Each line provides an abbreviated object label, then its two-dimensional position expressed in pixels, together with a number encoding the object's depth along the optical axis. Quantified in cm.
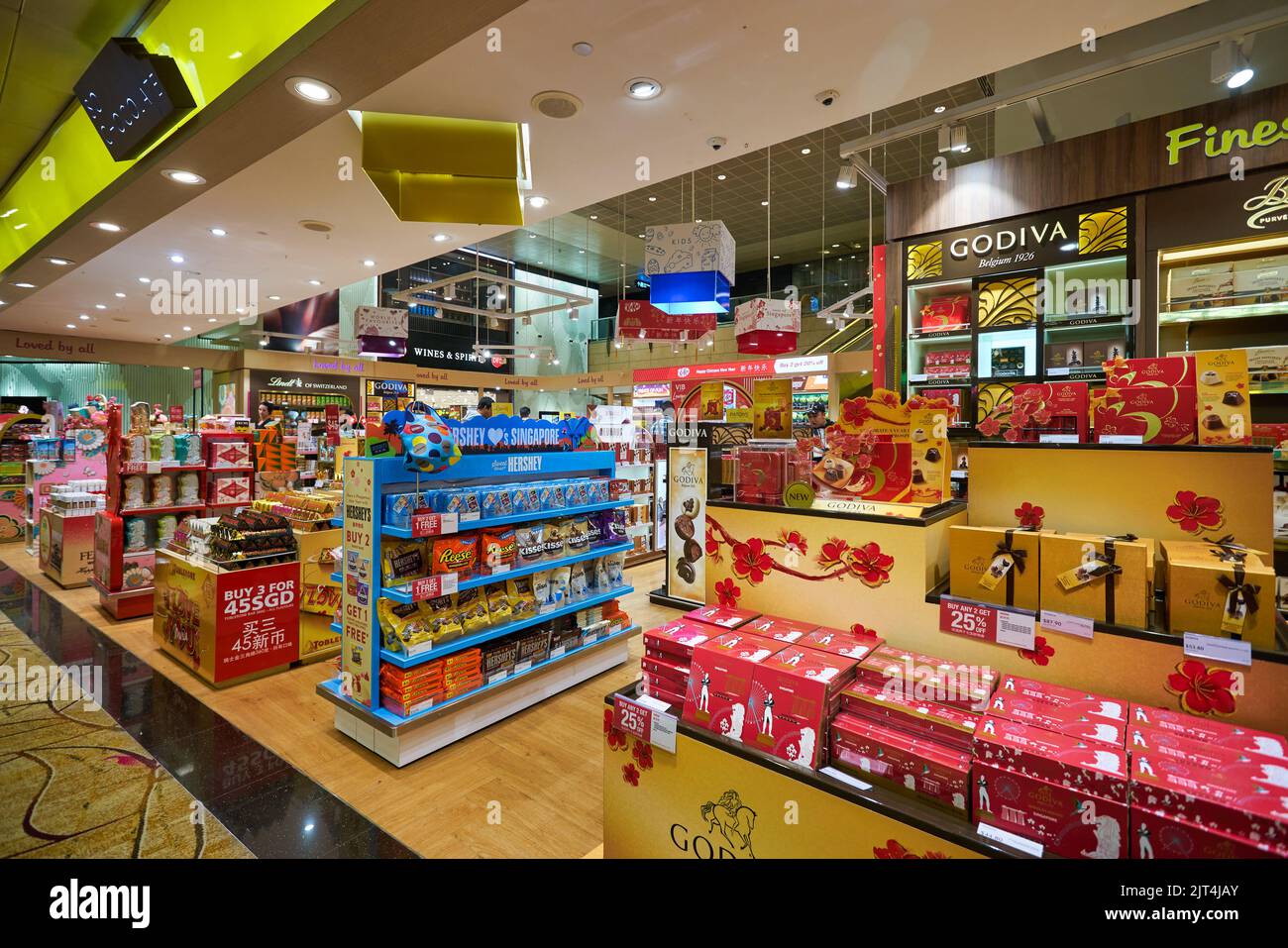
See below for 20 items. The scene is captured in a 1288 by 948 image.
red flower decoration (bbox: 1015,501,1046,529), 193
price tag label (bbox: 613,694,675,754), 163
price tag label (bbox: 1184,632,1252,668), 133
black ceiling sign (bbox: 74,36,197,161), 257
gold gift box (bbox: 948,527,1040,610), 169
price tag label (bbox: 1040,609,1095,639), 153
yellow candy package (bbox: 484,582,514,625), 351
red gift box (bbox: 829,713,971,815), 125
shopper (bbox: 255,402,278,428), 1198
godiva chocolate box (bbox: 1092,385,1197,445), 182
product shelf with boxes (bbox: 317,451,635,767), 305
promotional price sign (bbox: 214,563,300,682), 392
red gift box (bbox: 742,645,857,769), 142
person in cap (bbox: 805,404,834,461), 429
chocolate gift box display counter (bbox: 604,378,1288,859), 115
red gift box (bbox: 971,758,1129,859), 109
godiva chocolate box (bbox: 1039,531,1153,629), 152
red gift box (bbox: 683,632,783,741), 155
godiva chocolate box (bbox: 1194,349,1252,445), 173
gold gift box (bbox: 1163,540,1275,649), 138
